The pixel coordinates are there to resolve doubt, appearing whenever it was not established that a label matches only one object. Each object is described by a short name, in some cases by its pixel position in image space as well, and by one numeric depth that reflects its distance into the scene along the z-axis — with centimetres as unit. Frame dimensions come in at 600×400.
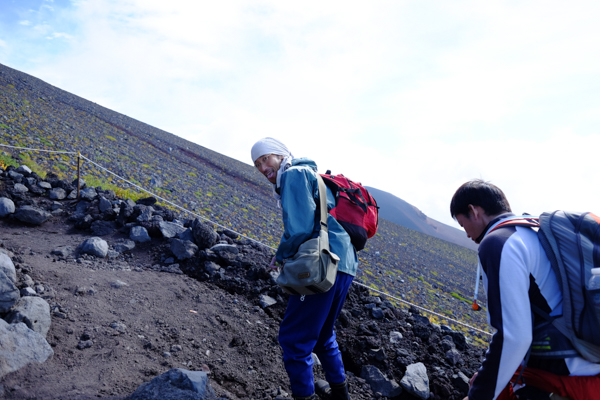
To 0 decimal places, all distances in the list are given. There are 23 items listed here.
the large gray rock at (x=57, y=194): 755
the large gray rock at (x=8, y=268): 368
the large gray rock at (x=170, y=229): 640
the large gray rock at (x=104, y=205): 708
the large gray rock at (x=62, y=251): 545
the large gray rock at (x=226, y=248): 614
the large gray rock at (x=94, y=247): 562
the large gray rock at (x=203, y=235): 621
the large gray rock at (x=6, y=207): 643
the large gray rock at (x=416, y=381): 407
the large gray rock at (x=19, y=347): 294
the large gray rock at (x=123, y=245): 602
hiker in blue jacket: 264
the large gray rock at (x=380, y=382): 412
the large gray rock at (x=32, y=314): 339
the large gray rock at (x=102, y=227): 653
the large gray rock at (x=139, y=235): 636
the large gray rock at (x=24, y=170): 785
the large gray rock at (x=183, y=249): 592
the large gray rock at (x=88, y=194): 752
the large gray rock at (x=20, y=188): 720
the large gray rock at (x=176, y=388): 266
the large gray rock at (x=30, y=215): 648
